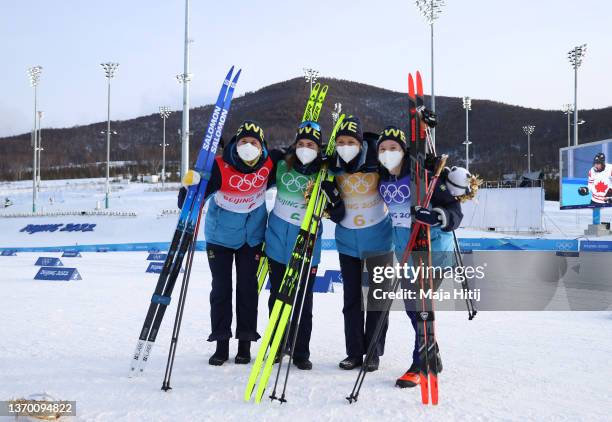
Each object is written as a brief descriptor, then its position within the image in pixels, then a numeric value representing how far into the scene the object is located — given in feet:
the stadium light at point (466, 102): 137.59
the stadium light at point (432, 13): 87.27
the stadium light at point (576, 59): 103.60
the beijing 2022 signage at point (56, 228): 85.61
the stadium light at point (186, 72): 72.18
